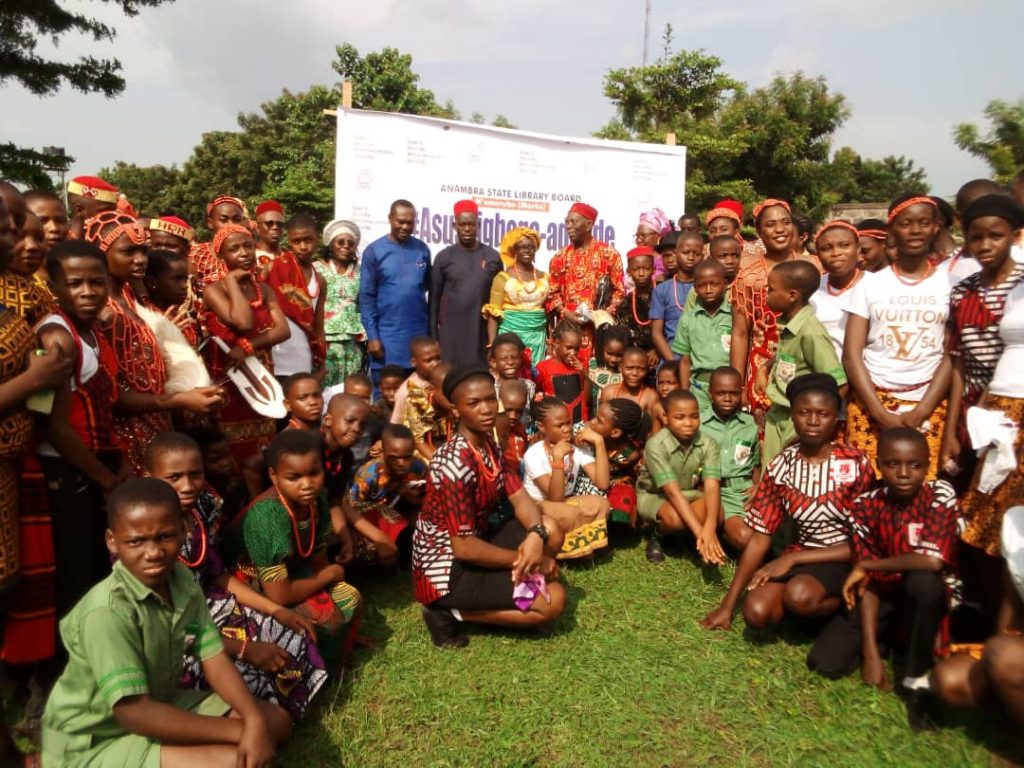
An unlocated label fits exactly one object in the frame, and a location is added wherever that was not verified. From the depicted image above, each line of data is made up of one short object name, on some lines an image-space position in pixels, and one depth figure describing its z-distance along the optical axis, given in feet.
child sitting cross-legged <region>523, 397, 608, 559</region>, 15.30
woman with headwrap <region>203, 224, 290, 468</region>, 14.53
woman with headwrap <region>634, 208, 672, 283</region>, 25.18
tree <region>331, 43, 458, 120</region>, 71.56
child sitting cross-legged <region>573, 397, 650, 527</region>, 16.66
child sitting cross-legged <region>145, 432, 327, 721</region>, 9.66
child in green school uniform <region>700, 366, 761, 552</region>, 15.84
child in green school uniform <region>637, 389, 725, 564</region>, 15.52
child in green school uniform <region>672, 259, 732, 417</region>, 17.12
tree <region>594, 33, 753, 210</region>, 64.75
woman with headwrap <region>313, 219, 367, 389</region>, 20.61
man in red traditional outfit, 21.47
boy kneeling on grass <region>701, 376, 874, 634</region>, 12.05
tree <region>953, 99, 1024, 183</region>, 48.24
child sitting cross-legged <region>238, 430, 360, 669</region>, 10.96
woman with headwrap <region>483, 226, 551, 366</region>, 21.34
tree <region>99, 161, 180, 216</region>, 132.46
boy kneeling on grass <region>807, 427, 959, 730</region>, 10.46
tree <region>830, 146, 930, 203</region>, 139.13
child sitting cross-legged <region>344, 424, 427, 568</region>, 14.21
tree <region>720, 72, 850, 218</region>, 71.92
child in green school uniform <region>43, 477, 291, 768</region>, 7.34
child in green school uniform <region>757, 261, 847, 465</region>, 14.07
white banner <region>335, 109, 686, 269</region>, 24.02
